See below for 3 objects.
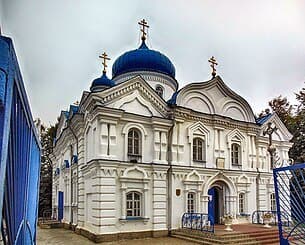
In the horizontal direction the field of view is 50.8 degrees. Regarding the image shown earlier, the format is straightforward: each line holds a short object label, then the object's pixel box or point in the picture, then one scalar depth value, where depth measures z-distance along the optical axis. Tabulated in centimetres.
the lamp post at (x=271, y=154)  1821
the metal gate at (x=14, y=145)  182
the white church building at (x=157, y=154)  1310
